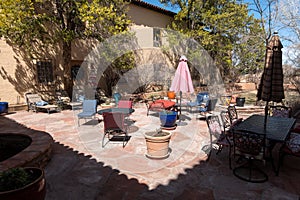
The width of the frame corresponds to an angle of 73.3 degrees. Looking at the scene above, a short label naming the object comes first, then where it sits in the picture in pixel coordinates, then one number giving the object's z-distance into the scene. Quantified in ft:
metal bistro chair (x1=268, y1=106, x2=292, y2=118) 19.39
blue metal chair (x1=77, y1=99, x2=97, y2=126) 24.26
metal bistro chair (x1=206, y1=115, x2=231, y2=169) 14.39
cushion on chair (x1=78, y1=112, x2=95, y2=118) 22.84
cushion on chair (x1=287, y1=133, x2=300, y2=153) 12.59
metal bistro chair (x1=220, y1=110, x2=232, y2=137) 20.29
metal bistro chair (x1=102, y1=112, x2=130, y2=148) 17.26
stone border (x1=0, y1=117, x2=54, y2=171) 11.12
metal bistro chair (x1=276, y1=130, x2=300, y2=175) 12.44
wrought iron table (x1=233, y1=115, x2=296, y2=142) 12.69
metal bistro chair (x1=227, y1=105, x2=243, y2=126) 21.16
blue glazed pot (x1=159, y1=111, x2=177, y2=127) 21.15
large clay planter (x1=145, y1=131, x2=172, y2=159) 14.33
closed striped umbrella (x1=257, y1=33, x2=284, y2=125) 11.96
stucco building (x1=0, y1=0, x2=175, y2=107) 31.60
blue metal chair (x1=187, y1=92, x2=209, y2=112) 29.16
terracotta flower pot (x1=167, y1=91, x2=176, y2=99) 44.01
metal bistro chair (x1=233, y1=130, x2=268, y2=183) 11.51
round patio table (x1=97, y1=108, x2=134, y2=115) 21.72
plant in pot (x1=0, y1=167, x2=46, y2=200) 7.15
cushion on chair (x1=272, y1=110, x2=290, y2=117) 19.38
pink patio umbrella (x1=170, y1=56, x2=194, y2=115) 22.68
